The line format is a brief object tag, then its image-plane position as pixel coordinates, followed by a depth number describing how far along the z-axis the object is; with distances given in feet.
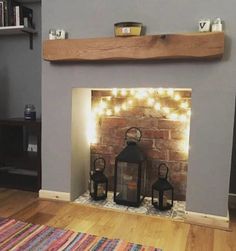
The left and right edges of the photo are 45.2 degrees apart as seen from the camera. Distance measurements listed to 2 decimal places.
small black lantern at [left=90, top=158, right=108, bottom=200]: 8.32
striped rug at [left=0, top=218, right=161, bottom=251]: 5.73
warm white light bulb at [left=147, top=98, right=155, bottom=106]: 8.60
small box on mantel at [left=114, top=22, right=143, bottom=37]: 6.99
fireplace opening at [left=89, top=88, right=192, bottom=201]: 8.39
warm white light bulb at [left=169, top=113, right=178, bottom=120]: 8.40
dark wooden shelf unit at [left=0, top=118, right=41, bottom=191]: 8.91
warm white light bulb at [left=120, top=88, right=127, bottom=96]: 8.87
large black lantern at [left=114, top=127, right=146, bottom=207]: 7.93
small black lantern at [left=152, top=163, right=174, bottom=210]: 7.73
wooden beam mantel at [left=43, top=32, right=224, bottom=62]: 6.47
